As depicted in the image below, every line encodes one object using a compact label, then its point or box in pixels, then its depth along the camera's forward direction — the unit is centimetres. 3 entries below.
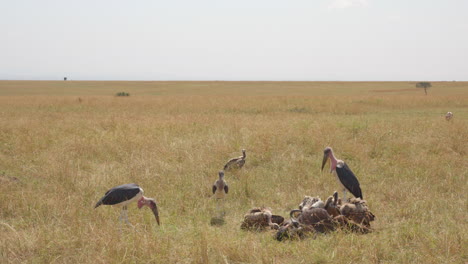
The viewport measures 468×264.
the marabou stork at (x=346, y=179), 1449
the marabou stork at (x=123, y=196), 1230
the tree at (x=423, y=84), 11169
